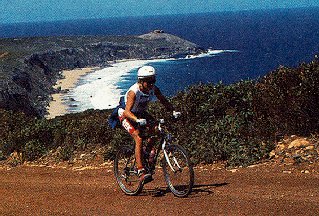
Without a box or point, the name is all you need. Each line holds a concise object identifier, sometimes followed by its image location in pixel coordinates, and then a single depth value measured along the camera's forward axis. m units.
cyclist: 8.35
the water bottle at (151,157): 8.79
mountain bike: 8.34
